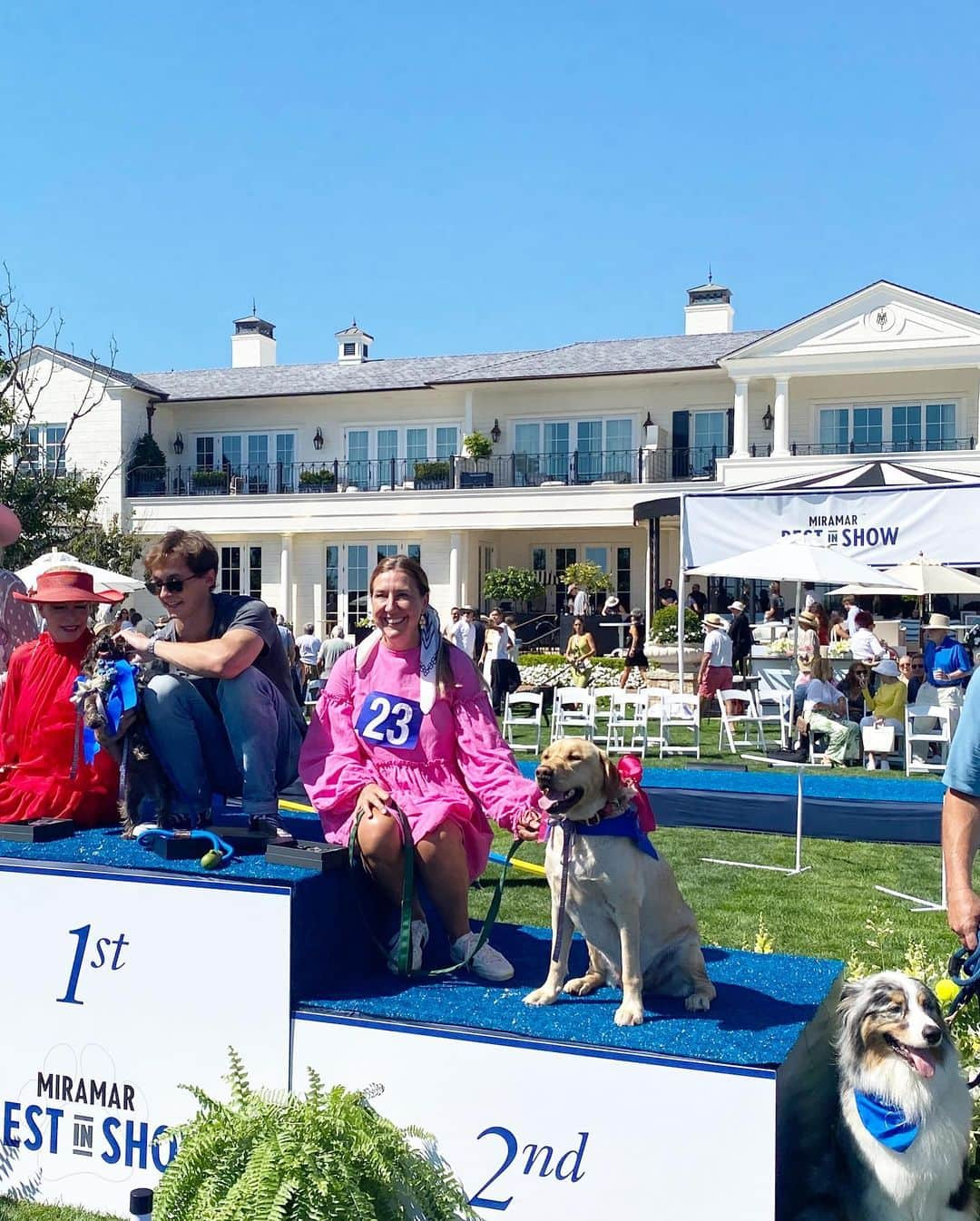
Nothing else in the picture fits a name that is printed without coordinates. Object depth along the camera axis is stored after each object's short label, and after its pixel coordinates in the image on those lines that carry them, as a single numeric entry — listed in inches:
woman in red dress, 167.8
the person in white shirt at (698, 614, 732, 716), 666.8
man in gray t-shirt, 160.2
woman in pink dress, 148.1
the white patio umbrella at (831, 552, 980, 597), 589.0
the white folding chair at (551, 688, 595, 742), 546.9
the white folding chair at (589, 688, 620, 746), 598.2
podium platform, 116.4
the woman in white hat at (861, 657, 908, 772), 532.7
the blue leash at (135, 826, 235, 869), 144.2
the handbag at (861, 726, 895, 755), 510.2
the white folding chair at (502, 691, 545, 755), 552.7
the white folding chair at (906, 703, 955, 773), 485.0
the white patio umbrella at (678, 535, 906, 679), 496.4
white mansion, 1171.3
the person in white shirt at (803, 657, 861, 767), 537.0
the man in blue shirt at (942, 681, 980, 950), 118.5
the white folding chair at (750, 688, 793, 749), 575.2
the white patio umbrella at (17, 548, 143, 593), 207.1
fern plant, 107.9
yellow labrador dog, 126.0
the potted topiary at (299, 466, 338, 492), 1355.8
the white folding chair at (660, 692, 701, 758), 550.6
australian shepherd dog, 105.1
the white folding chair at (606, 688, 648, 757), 546.0
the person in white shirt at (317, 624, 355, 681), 727.7
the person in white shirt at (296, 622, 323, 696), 887.1
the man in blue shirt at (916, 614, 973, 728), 521.7
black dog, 158.6
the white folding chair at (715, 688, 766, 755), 575.2
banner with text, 532.4
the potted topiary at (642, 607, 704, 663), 959.0
